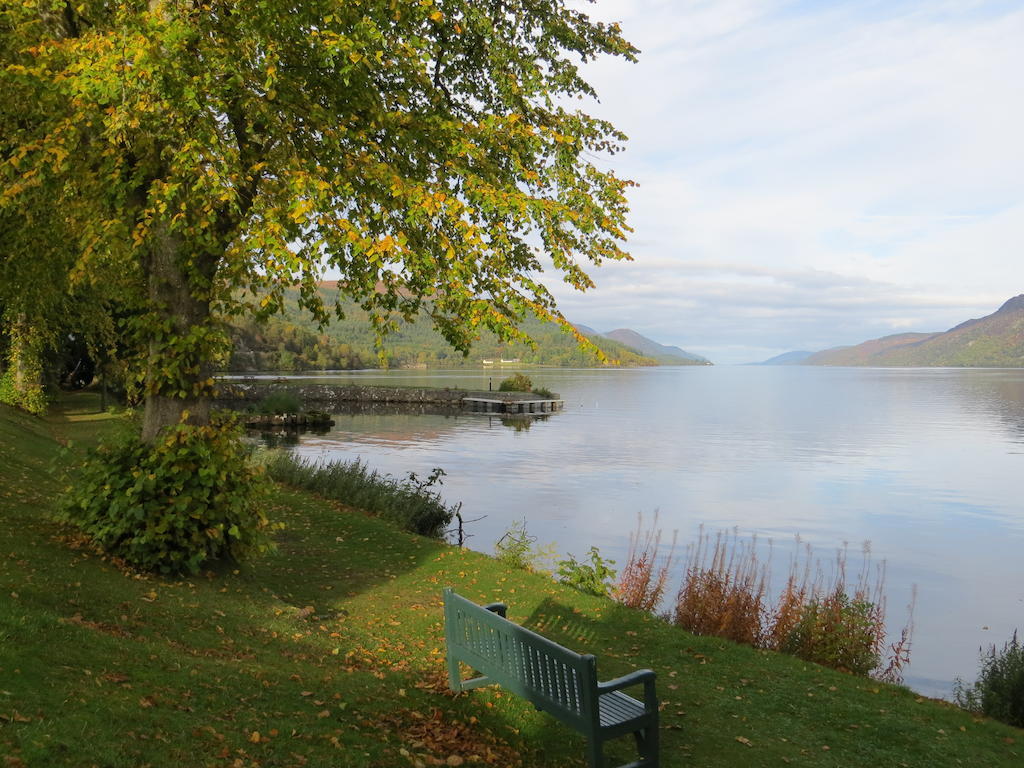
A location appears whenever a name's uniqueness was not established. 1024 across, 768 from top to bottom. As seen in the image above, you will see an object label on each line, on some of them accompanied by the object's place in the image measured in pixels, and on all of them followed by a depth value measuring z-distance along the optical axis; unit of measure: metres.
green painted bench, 5.58
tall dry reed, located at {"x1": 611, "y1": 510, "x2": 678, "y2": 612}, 13.16
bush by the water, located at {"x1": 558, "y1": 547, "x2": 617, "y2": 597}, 13.09
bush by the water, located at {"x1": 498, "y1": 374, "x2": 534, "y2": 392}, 84.62
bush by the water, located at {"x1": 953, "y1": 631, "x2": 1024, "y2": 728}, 9.02
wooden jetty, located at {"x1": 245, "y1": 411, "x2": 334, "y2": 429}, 53.62
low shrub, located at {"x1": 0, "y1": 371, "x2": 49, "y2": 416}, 31.38
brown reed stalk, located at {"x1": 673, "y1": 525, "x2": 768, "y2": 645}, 11.59
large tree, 7.62
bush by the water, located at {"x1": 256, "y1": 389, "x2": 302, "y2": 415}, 55.25
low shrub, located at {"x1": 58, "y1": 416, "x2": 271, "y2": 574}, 9.45
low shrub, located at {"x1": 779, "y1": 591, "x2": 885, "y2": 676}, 10.84
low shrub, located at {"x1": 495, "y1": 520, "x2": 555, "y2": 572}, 14.28
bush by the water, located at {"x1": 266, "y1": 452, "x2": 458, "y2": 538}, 18.03
